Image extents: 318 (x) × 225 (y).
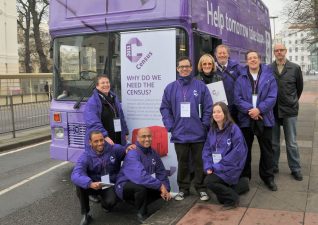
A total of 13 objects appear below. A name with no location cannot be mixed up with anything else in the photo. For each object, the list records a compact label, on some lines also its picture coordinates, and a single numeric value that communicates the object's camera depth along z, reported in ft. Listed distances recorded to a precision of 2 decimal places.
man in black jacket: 14.73
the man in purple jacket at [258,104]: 13.42
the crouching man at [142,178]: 11.98
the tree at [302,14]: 61.03
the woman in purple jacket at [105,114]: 13.26
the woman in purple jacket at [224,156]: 12.27
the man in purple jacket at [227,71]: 13.90
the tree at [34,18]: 95.77
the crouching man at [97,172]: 11.86
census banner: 13.92
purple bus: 13.80
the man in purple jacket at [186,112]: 12.81
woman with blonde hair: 13.29
